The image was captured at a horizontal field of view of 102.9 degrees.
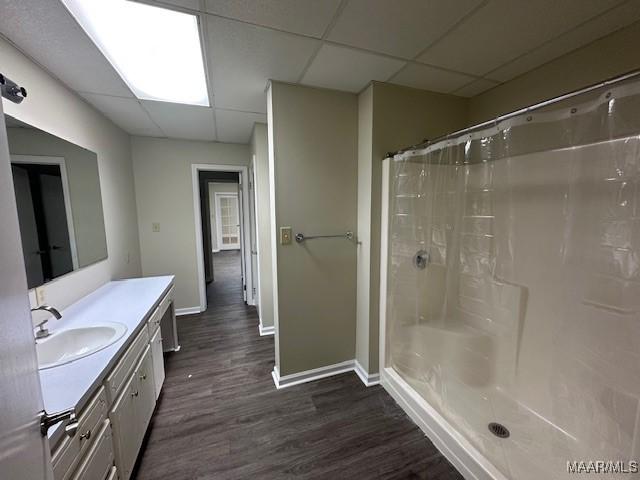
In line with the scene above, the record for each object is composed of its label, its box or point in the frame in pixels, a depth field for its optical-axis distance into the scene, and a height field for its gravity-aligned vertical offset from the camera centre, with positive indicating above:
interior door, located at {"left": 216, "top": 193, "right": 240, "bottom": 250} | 8.41 -0.30
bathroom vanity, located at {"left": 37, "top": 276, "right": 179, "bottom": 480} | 0.91 -0.74
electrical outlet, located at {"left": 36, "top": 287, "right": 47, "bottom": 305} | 1.45 -0.47
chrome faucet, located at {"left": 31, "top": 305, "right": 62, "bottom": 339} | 1.32 -0.61
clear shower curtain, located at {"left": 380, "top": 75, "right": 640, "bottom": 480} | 1.12 -0.48
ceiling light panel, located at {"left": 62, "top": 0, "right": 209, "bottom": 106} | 1.22 +0.96
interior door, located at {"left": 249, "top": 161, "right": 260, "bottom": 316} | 3.29 -0.33
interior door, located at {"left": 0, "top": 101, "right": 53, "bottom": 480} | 0.53 -0.34
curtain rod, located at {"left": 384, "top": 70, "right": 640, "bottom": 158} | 0.84 +0.42
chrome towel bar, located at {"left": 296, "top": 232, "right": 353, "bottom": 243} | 1.94 -0.20
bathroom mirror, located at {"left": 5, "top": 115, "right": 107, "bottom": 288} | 1.39 +0.08
